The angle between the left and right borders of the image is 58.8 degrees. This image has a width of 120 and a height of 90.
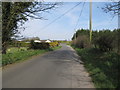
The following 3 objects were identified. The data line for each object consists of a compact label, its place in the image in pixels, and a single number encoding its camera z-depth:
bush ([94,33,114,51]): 10.66
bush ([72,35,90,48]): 20.10
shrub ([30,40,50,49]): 22.20
